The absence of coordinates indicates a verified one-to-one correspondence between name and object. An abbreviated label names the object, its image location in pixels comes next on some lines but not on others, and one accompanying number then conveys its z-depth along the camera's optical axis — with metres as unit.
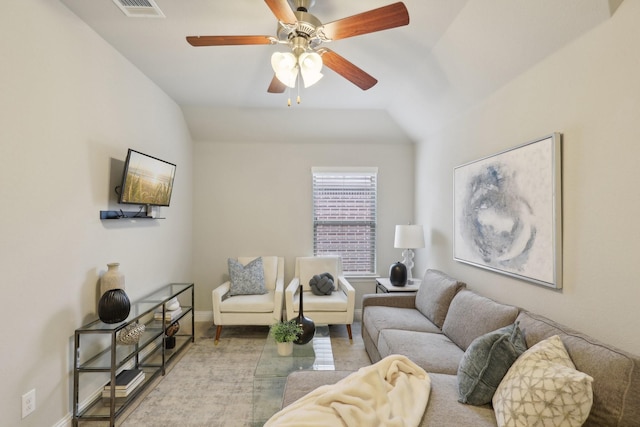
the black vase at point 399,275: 3.69
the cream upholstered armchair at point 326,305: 3.55
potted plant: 2.32
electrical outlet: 1.80
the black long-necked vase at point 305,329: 2.42
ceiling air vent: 2.06
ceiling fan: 1.64
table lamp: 3.74
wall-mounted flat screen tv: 2.59
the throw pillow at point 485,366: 1.54
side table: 3.63
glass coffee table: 2.16
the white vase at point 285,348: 2.33
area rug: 2.24
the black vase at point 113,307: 2.22
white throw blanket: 1.35
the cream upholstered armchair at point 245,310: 3.53
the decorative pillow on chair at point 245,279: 3.88
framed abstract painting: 1.91
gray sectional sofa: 1.27
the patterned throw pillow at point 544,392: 1.23
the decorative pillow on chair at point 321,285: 3.82
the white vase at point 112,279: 2.37
